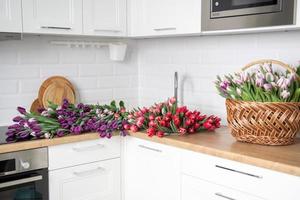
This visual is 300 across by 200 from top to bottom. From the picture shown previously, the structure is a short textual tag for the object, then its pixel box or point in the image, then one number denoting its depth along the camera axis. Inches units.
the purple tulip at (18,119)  86.6
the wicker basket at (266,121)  72.5
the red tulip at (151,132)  85.6
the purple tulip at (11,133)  83.7
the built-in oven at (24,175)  78.2
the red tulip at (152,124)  86.7
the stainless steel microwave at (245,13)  74.3
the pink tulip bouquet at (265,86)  72.3
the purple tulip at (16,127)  85.3
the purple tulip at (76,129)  87.6
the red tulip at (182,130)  85.7
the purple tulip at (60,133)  85.5
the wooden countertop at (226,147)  64.8
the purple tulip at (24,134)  82.8
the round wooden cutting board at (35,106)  104.1
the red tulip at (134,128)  90.6
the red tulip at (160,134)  84.7
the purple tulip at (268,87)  72.3
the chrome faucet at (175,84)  106.4
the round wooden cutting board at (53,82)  104.8
